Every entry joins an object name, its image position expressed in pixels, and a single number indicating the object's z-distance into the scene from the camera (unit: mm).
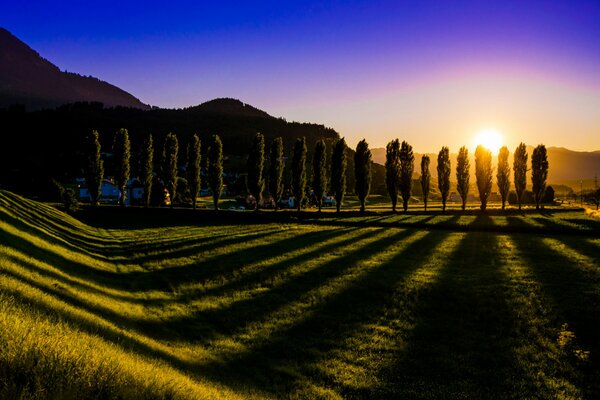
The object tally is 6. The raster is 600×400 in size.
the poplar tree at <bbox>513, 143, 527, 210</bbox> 109375
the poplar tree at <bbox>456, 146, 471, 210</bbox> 102438
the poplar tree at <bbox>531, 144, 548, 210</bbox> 105562
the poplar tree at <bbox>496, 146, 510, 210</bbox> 106750
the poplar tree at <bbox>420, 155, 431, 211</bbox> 102562
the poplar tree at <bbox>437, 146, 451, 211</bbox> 102438
